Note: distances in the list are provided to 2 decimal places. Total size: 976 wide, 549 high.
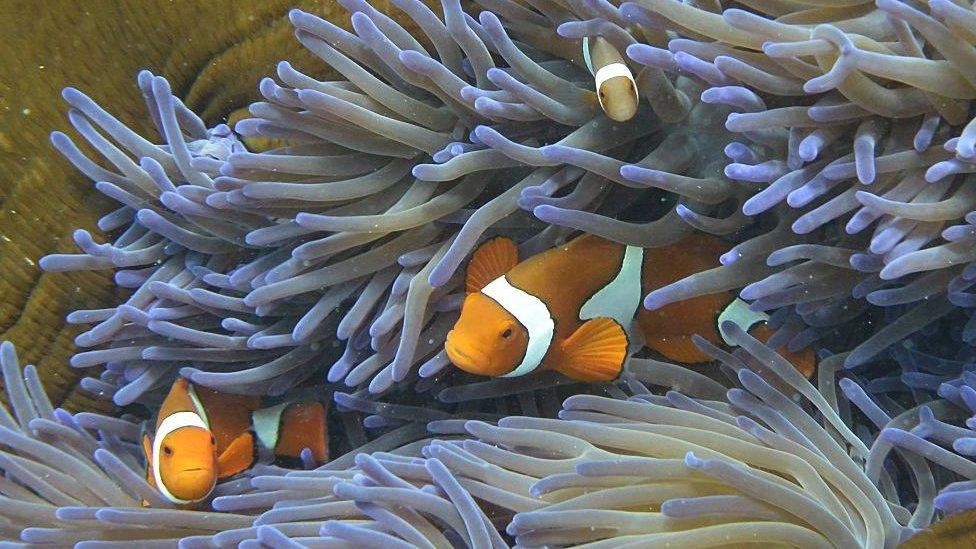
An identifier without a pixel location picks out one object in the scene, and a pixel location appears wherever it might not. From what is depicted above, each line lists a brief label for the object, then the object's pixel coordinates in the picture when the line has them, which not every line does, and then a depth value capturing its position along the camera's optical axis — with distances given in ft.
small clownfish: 2.01
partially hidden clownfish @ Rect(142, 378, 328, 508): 2.14
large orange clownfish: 2.09
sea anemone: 1.98
